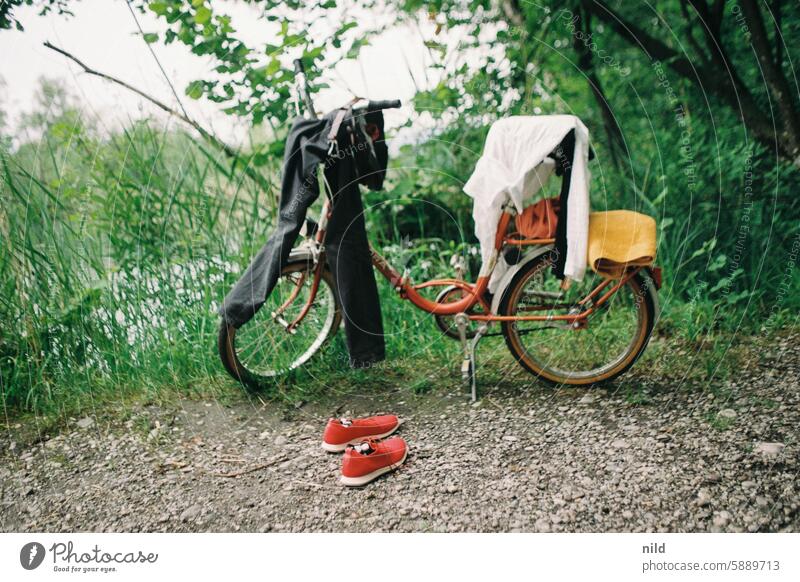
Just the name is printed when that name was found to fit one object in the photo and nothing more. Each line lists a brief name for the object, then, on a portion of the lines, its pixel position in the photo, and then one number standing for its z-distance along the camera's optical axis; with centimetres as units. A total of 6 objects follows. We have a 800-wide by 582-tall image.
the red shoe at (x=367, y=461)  165
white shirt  180
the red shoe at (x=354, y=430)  181
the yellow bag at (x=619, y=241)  178
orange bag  190
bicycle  198
